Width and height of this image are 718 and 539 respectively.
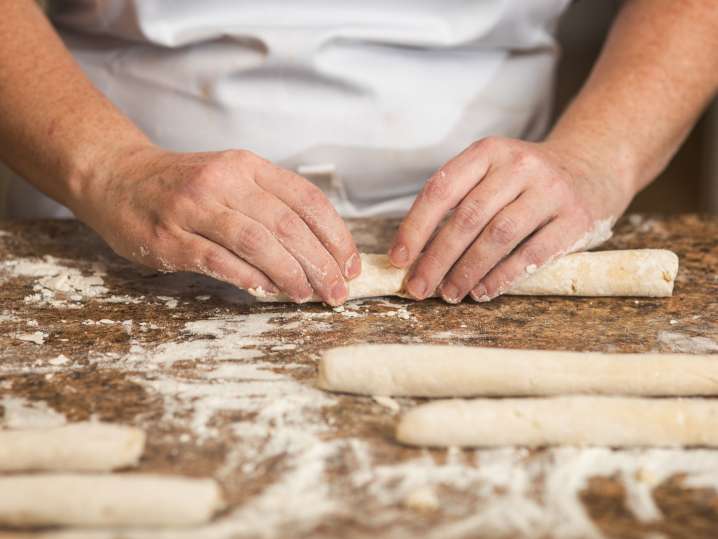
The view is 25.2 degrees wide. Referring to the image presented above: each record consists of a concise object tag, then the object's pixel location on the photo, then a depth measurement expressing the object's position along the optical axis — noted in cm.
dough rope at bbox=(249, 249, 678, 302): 96
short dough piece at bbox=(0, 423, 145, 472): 79
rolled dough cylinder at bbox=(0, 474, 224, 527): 75
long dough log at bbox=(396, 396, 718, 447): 81
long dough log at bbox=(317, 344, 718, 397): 85
